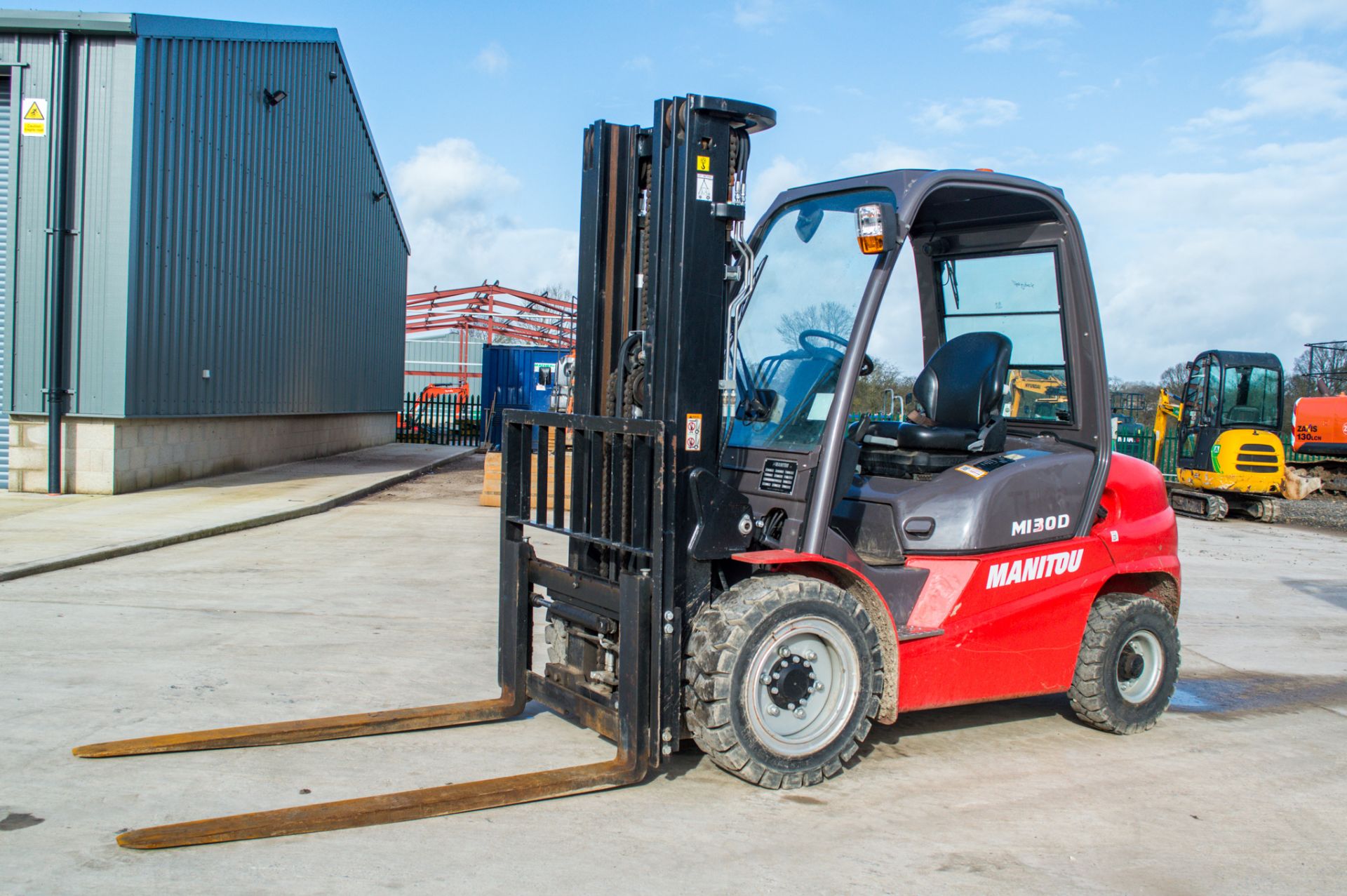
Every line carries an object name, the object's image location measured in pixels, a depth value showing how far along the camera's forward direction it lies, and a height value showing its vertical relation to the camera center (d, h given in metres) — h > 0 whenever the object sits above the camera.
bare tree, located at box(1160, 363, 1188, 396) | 35.59 +2.15
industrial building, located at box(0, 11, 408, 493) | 14.08 +2.35
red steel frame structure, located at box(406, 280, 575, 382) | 45.69 +4.76
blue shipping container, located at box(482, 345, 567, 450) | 32.53 +1.42
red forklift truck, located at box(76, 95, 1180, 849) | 4.49 -0.38
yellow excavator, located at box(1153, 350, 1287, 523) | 20.12 +0.01
